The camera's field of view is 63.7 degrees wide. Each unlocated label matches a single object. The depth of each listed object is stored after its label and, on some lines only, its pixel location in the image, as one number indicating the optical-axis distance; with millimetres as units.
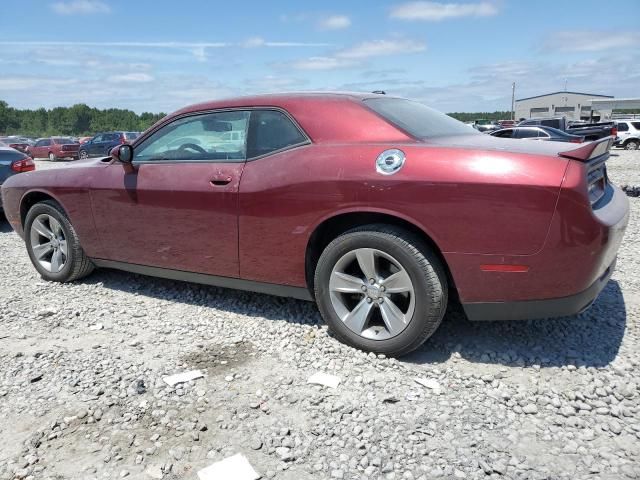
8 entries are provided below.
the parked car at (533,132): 17156
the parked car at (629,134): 26188
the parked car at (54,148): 29672
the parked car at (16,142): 27450
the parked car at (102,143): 28438
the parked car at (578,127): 19888
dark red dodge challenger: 2703
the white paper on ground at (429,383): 2861
